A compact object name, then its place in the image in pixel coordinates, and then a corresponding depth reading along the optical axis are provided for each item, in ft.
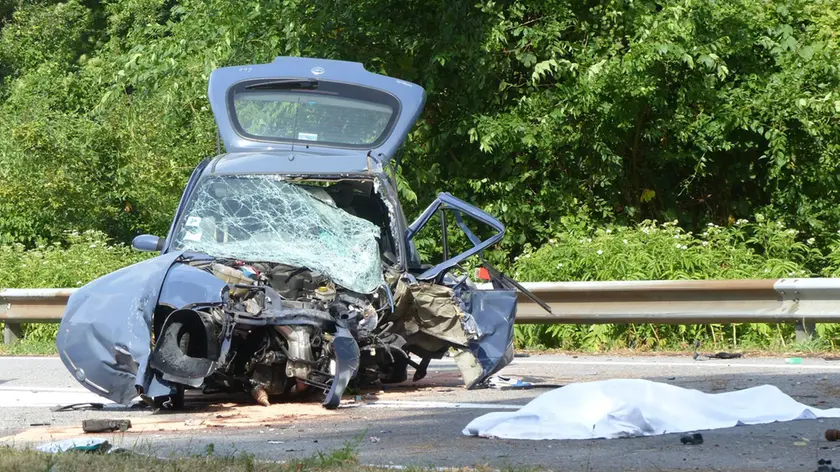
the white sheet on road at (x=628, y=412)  39.25
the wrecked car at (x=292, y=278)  48.73
